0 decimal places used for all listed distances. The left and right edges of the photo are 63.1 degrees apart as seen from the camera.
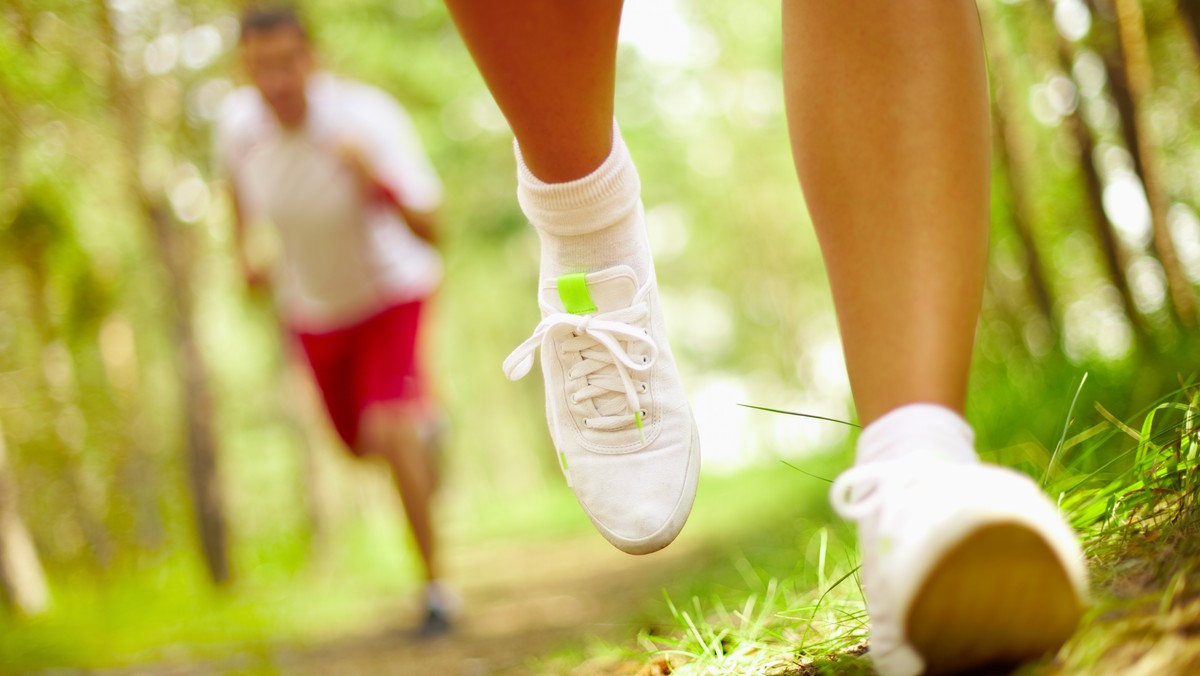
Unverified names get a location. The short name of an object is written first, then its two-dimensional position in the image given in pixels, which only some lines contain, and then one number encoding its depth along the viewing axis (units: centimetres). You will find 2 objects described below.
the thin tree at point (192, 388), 637
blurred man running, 357
